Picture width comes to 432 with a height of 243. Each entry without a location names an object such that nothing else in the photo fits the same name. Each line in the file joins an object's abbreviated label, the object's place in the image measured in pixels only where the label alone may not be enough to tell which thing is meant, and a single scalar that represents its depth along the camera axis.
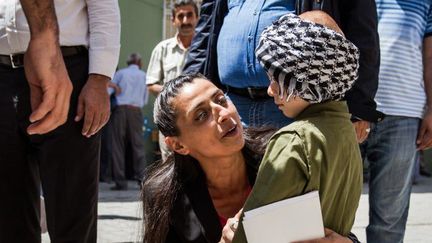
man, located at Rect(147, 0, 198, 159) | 6.38
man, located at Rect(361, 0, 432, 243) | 3.52
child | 1.92
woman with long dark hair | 2.52
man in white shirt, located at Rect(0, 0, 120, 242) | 2.82
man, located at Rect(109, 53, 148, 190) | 10.61
